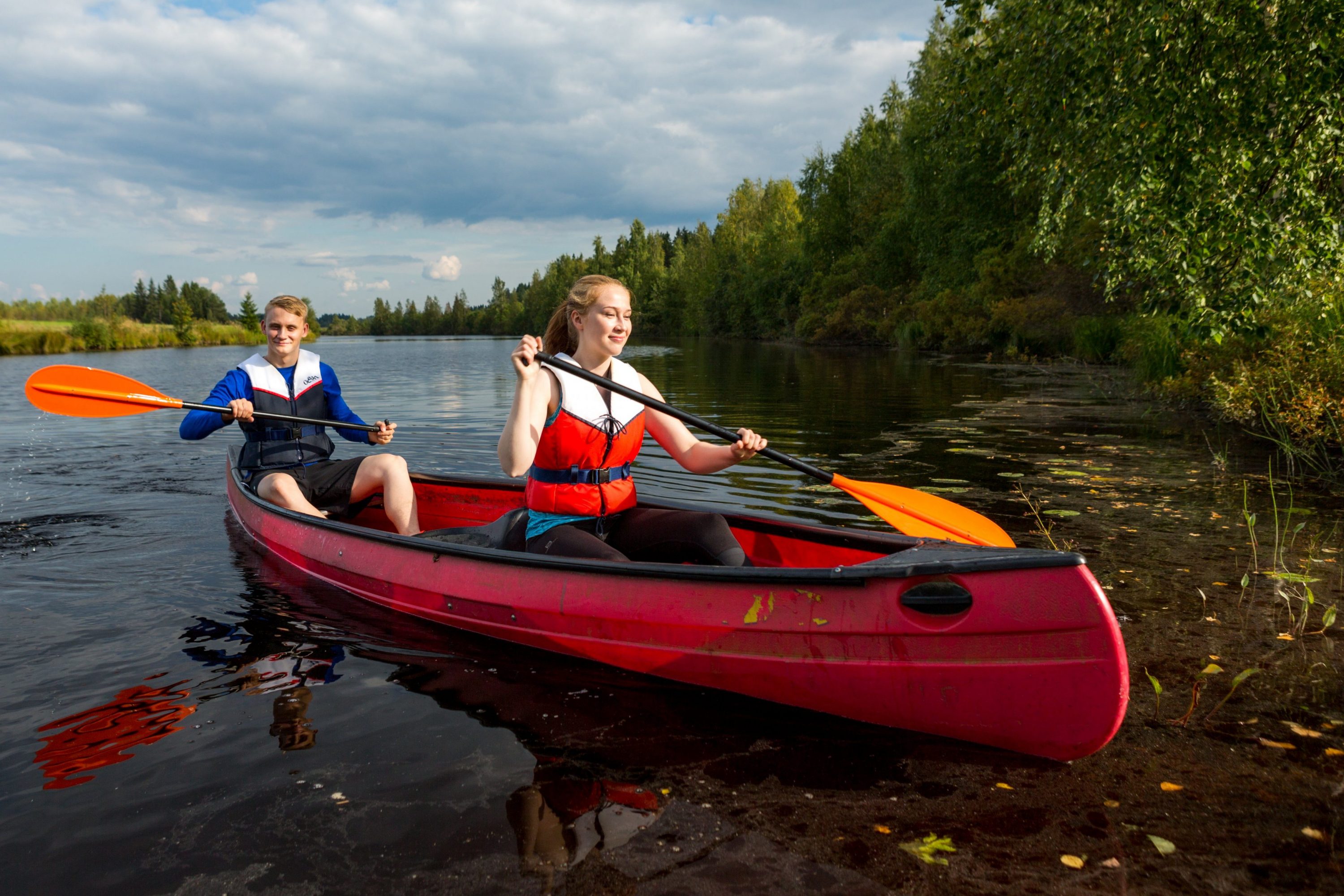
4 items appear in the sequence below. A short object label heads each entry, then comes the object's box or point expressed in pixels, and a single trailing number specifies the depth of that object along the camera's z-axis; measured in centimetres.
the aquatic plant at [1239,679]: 311
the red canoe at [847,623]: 260
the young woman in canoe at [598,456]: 374
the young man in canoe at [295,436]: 539
